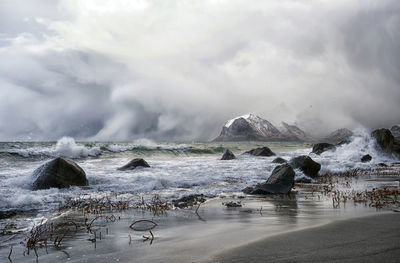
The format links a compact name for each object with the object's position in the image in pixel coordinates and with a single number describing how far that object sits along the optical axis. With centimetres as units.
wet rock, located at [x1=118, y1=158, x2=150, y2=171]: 1445
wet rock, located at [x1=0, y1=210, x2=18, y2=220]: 534
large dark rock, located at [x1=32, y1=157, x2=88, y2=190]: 857
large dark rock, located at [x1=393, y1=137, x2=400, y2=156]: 2328
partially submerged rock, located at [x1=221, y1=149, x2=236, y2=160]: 2383
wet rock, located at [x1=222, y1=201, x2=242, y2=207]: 602
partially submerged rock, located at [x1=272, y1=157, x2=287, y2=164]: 1734
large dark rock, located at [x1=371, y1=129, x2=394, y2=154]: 2373
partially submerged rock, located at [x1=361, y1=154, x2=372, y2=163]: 2005
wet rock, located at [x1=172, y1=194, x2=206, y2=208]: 632
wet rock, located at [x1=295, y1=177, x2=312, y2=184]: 1097
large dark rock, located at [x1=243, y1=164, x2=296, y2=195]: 780
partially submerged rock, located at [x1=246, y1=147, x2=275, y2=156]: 2976
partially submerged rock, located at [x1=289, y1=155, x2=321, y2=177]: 1215
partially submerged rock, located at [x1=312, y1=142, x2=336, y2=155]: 2741
